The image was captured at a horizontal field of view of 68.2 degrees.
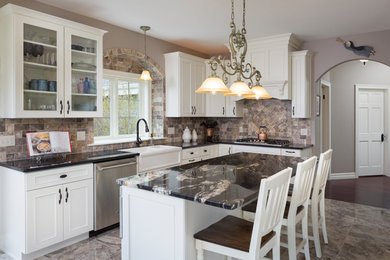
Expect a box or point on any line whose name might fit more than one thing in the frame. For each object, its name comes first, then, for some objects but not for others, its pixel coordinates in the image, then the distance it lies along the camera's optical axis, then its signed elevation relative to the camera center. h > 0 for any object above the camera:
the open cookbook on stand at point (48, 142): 3.13 -0.17
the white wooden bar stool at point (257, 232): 1.67 -0.70
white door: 6.47 -0.09
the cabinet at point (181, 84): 4.88 +0.76
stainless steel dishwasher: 3.25 -0.73
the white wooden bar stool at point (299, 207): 2.18 -0.66
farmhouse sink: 3.82 -0.42
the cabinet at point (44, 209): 2.70 -0.82
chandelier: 2.30 +0.34
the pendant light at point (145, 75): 4.14 +0.76
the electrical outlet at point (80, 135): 3.67 -0.10
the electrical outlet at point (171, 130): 5.11 -0.06
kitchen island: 1.83 -0.53
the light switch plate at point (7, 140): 3.01 -0.13
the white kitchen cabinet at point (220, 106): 5.46 +0.41
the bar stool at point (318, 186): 2.71 -0.58
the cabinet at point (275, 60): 4.64 +1.12
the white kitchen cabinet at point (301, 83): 4.67 +0.73
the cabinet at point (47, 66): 2.85 +0.67
